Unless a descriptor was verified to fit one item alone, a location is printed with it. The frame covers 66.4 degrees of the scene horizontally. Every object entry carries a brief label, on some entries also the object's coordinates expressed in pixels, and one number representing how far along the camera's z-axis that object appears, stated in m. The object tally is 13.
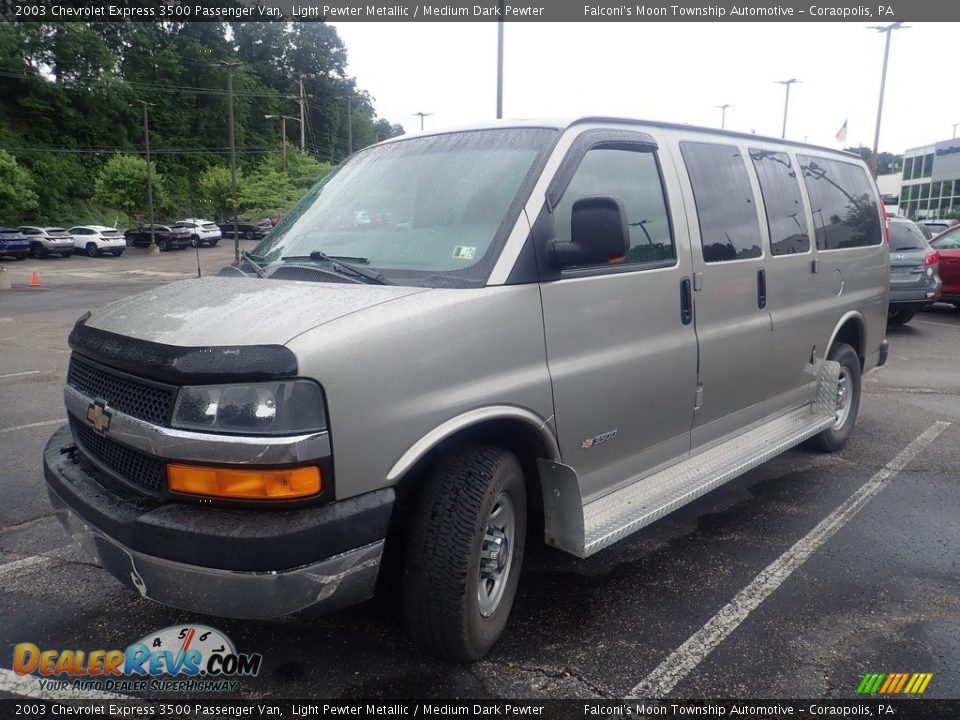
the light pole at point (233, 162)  37.41
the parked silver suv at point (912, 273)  11.61
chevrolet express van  2.27
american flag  23.73
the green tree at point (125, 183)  52.84
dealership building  53.47
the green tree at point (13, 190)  44.03
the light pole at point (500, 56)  19.12
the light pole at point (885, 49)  30.61
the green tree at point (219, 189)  53.27
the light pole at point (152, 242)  43.33
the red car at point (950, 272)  13.09
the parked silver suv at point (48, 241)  38.28
